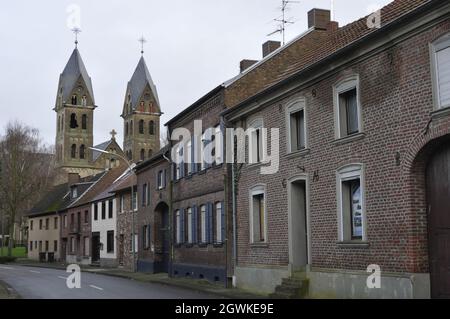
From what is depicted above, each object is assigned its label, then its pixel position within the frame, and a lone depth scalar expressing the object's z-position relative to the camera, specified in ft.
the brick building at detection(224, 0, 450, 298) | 45.98
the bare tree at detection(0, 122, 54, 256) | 207.72
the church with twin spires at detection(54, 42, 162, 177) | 376.07
